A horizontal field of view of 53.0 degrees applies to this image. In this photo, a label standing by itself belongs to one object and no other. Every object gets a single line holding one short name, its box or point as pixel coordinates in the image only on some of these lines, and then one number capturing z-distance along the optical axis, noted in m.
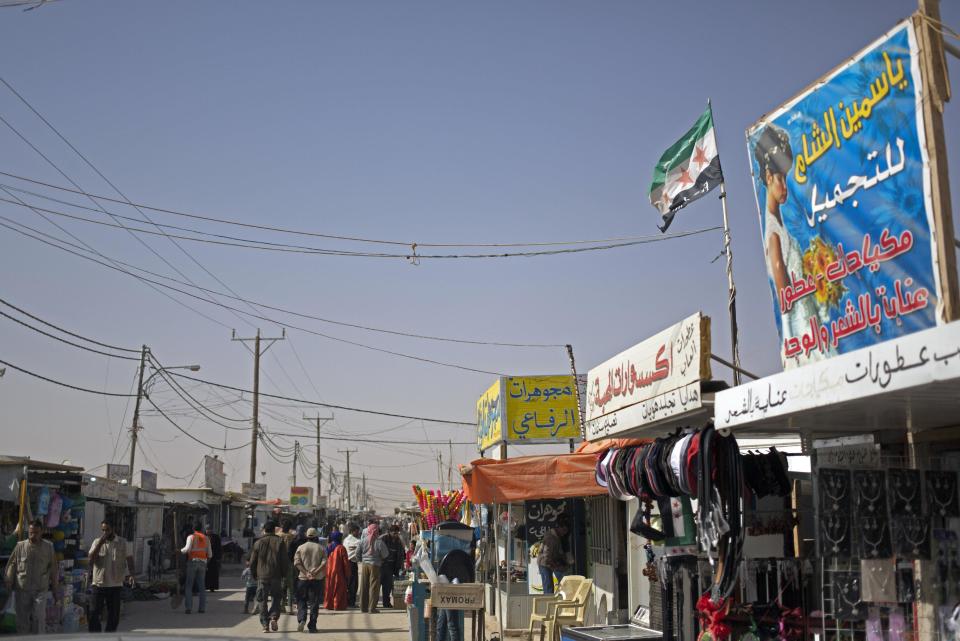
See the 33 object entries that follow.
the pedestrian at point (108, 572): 13.72
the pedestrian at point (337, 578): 19.12
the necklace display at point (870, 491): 6.57
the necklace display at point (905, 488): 6.50
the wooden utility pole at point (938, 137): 5.78
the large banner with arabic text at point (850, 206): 6.08
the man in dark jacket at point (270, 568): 15.42
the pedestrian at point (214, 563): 23.75
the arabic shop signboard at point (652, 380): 7.91
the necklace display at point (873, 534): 6.54
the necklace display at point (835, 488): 6.64
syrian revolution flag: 10.95
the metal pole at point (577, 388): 21.01
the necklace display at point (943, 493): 6.39
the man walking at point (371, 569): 18.84
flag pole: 9.13
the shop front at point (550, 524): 12.63
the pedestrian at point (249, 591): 18.05
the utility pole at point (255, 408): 43.03
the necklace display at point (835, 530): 6.59
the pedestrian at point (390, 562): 19.97
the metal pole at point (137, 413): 35.79
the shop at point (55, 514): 13.94
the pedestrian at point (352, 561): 20.36
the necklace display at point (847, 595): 6.71
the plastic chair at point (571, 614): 12.22
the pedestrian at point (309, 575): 15.59
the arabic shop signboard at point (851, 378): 4.91
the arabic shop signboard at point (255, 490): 47.56
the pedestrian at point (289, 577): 16.72
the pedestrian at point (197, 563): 17.83
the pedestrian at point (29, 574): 12.85
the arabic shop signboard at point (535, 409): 20.59
